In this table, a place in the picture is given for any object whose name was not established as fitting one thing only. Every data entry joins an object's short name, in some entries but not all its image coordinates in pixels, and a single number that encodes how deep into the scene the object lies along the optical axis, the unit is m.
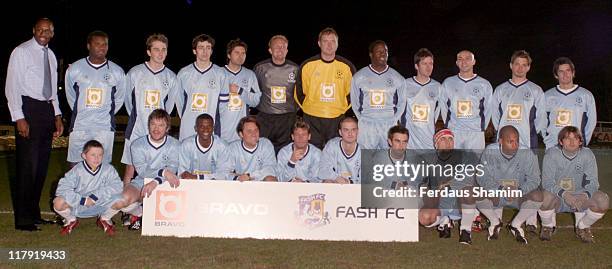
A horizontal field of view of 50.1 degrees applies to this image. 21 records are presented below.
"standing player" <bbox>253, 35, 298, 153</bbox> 7.99
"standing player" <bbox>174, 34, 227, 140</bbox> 7.75
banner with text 6.30
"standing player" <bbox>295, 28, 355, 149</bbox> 7.88
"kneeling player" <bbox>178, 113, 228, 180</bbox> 7.06
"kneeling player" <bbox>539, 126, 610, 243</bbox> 6.68
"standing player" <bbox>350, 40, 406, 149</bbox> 7.85
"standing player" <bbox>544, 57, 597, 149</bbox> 7.65
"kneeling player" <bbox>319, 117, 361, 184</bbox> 6.98
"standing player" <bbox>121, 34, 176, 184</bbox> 7.52
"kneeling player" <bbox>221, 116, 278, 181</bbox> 7.02
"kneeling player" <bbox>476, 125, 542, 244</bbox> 6.71
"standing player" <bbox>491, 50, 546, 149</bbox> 7.66
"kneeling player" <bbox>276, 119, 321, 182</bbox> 7.03
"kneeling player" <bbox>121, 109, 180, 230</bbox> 6.81
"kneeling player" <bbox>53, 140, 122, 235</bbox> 6.53
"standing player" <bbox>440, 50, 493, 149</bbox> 7.80
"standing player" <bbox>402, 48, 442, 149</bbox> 7.95
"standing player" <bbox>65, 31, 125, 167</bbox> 7.29
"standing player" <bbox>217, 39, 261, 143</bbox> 7.91
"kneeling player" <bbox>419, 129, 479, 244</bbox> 6.52
